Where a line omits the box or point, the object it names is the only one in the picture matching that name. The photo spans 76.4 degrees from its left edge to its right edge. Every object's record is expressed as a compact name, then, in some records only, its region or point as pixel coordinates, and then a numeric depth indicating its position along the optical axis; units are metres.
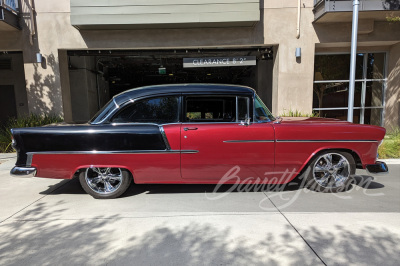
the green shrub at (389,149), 6.80
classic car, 3.86
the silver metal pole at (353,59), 6.54
